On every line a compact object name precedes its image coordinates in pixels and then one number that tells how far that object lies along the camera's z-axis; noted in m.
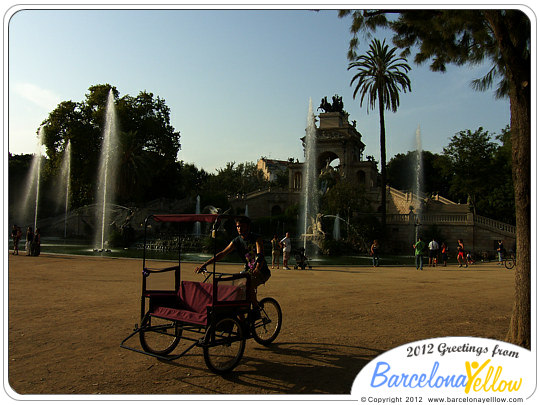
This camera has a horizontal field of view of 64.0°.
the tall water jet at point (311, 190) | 30.88
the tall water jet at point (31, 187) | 47.52
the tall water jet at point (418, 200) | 38.12
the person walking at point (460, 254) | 24.11
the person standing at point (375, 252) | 22.20
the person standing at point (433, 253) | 24.20
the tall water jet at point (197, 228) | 39.56
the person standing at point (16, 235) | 23.91
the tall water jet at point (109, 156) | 44.00
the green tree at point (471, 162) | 42.25
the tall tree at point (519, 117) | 5.79
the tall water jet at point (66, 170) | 45.31
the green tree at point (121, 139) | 45.88
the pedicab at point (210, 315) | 5.57
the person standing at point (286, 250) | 20.20
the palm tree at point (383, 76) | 41.66
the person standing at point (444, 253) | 24.98
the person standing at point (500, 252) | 27.55
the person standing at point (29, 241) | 22.58
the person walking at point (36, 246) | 22.52
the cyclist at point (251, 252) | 6.46
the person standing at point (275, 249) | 21.14
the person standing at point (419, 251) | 21.23
